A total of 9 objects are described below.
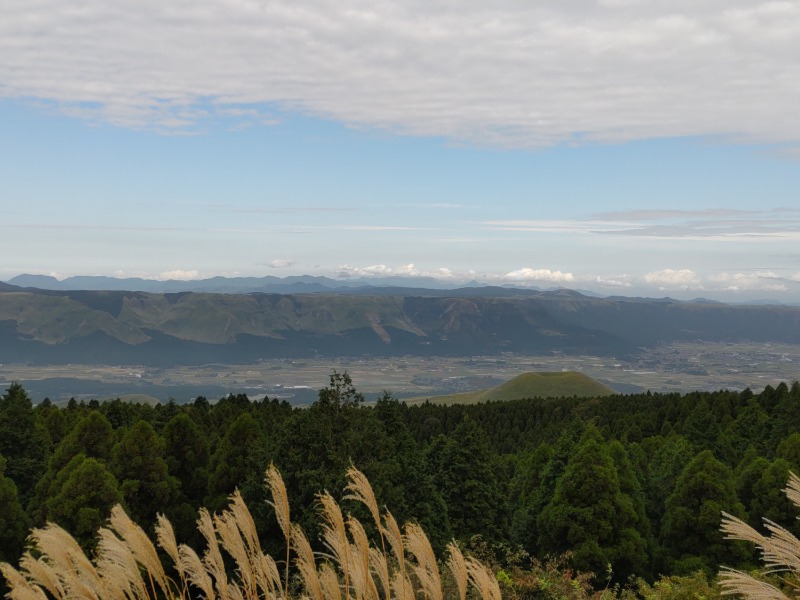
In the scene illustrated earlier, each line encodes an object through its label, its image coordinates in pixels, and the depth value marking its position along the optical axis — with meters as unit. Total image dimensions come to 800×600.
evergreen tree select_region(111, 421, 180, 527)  31.89
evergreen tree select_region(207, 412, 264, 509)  35.06
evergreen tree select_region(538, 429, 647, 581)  32.19
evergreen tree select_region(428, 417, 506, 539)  38.38
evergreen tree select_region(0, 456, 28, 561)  27.11
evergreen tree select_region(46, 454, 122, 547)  25.22
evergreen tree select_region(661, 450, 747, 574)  31.91
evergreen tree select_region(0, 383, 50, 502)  35.72
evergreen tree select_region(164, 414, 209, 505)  37.09
